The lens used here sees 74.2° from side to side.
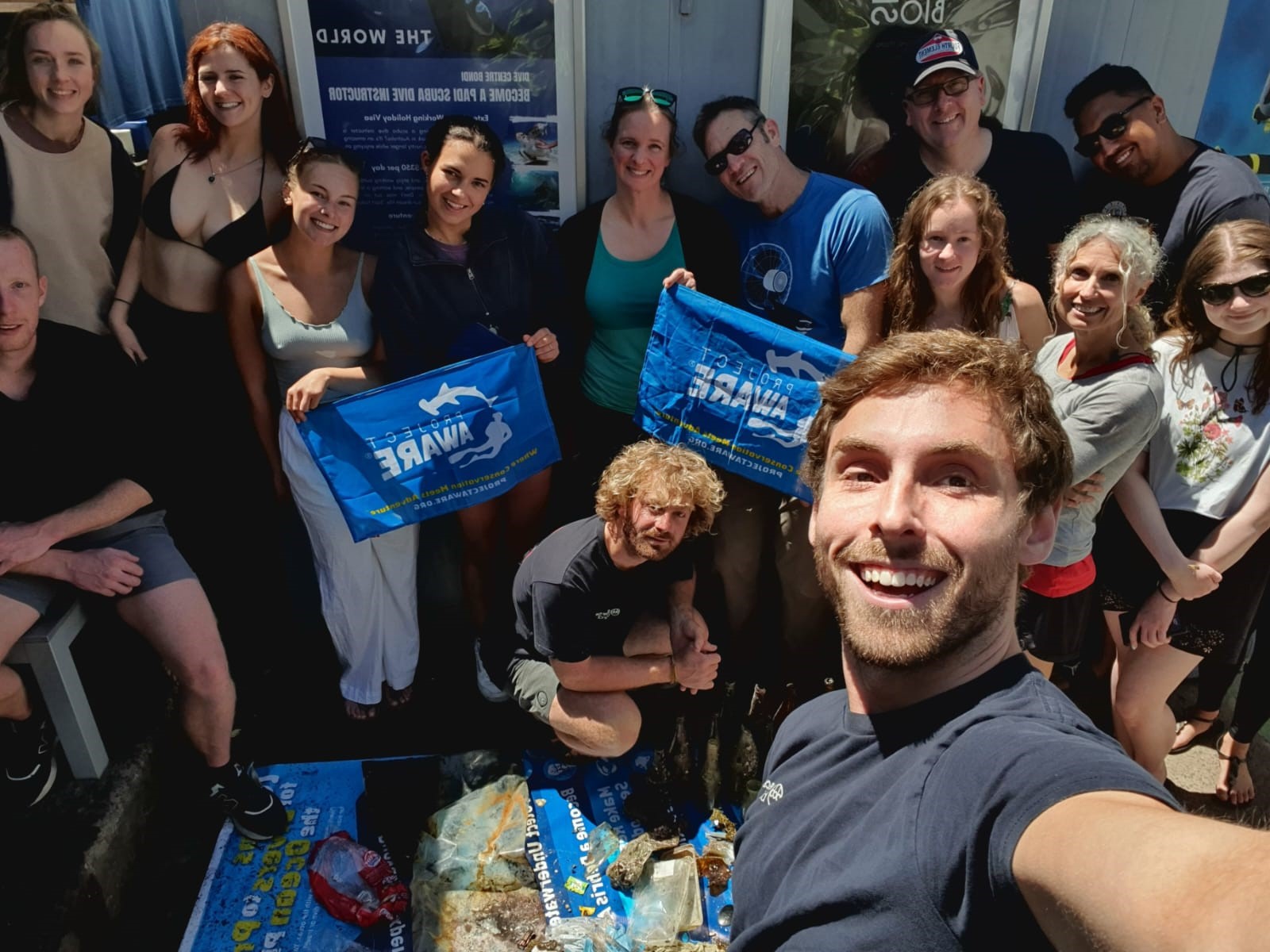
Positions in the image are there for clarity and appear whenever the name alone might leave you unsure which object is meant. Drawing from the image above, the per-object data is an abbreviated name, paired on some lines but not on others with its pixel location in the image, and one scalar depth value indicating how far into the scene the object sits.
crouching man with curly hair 3.11
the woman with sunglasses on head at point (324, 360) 3.39
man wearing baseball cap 3.82
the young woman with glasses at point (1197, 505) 3.00
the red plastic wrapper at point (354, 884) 2.87
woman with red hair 3.39
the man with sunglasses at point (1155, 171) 3.70
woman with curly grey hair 2.82
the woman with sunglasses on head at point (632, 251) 3.62
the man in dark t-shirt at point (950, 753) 0.92
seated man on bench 2.94
